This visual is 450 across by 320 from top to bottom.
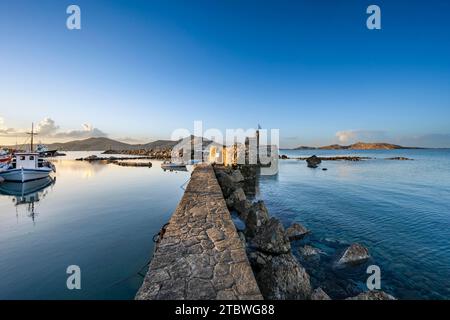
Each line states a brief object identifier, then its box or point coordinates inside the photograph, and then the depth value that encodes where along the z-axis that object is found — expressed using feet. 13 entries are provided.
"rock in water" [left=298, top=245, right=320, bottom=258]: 25.49
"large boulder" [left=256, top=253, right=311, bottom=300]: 15.37
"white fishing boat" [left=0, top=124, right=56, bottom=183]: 84.02
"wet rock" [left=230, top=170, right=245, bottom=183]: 71.02
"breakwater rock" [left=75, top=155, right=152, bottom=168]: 149.20
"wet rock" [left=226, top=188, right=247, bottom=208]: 46.24
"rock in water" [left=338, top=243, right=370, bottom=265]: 23.45
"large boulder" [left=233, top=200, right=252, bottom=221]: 40.32
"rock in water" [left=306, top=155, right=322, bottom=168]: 160.27
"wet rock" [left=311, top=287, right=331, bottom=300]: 14.56
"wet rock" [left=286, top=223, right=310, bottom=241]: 30.76
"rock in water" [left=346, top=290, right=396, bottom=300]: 14.01
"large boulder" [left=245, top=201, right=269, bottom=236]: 31.45
